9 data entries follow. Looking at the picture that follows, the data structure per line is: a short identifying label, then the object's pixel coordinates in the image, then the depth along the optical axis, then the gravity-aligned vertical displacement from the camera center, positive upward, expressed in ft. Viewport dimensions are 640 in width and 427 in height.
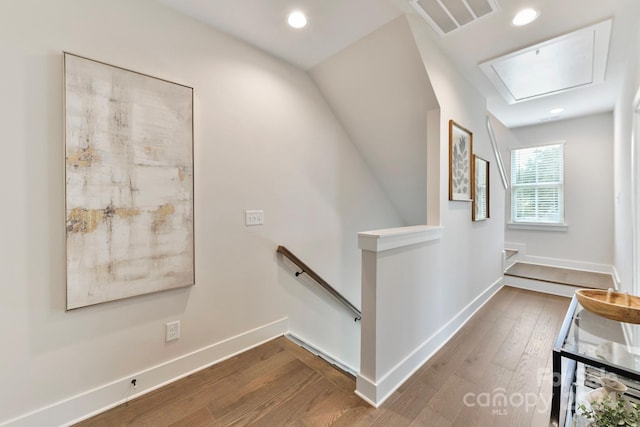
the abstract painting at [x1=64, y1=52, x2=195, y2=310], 4.74 +0.57
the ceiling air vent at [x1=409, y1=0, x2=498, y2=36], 5.82 +4.53
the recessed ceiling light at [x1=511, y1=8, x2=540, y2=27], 6.21 +4.61
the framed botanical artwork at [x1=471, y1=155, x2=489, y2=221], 9.62 +0.89
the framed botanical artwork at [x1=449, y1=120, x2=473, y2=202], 7.90 +1.57
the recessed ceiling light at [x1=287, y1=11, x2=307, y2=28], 6.09 +4.45
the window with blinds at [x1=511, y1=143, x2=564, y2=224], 15.24 +1.62
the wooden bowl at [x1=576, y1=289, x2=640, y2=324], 3.41 -1.29
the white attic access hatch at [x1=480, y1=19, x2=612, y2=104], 7.15 +4.59
